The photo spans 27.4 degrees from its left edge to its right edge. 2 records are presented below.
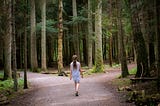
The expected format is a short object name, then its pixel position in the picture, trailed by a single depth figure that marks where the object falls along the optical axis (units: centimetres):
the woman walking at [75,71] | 1405
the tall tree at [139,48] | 1598
